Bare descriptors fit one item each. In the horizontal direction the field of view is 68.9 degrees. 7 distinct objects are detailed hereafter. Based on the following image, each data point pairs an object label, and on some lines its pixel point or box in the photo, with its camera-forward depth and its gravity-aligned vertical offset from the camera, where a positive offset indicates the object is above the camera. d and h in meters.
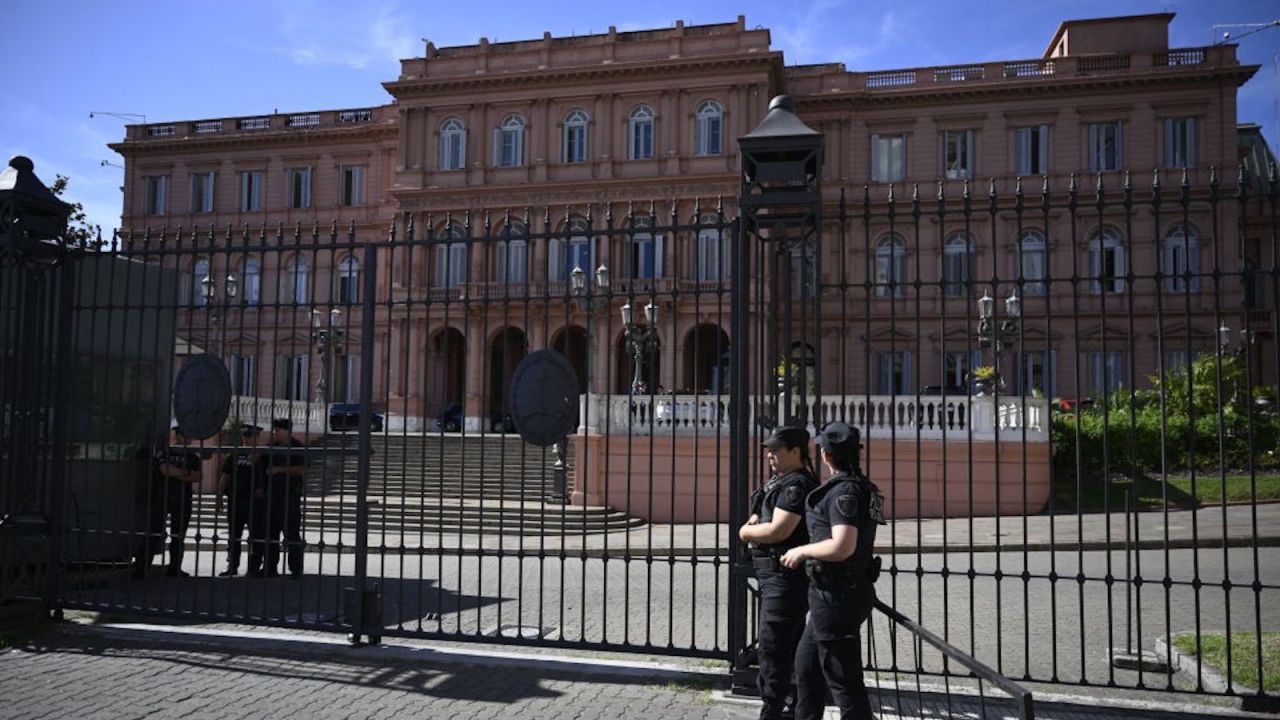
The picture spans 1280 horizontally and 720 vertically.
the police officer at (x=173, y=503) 8.97 -1.06
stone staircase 16.17 -1.67
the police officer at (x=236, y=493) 7.62 -0.91
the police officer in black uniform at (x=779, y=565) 4.89 -0.81
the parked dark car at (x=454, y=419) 31.58 -0.34
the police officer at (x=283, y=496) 9.75 -0.95
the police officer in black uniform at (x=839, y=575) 4.38 -0.77
